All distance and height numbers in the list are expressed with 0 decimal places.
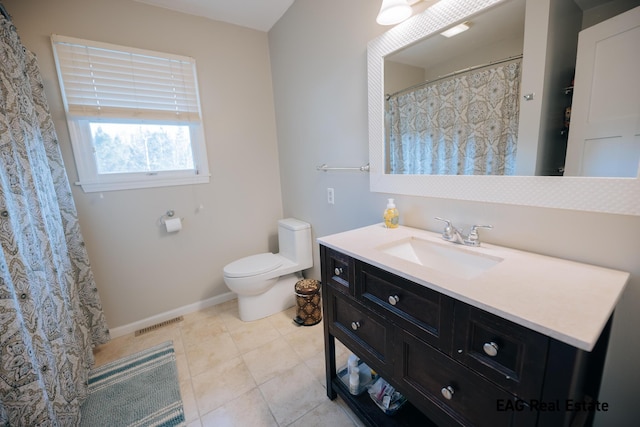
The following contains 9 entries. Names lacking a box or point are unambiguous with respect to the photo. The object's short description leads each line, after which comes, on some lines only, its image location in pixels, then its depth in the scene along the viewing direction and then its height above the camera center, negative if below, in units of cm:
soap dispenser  137 -27
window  175 +45
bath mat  135 -123
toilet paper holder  212 -32
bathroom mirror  81 -9
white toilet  201 -81
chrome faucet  109 -32
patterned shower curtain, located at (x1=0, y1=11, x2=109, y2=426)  99 -38
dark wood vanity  58 -56
